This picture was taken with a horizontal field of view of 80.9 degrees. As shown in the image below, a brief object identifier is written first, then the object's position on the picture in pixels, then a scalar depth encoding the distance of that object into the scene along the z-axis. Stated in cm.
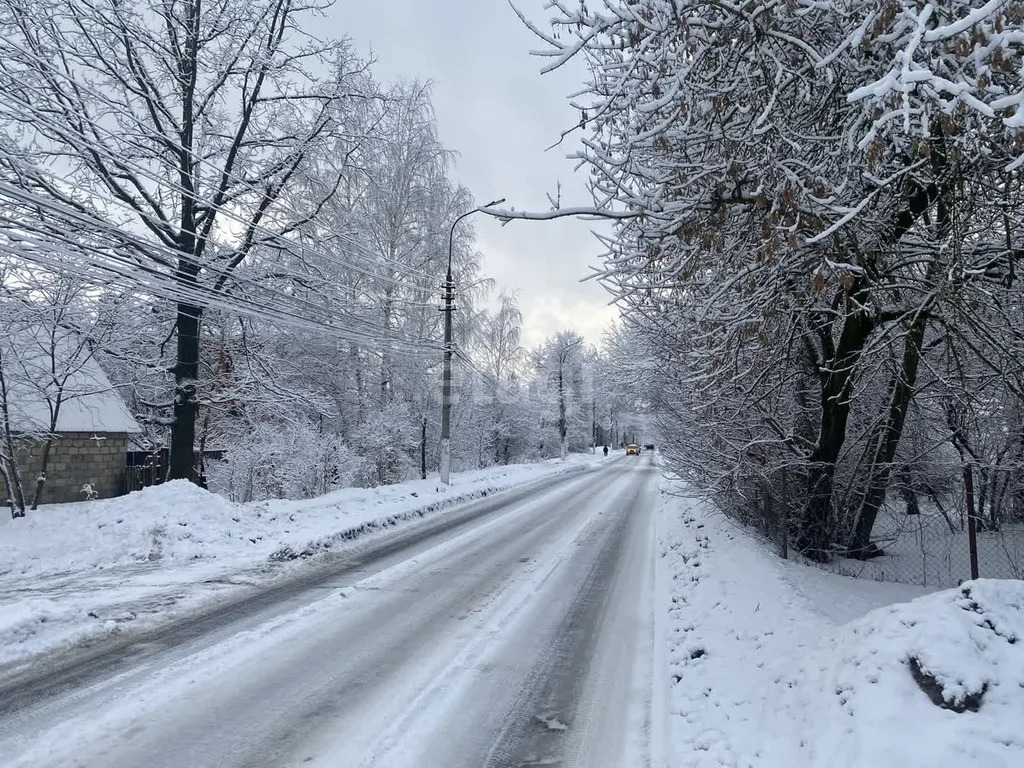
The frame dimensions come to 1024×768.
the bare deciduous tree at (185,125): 1098
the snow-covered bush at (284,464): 1870
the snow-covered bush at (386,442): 2116
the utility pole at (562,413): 4729
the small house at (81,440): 1397
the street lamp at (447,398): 1930
